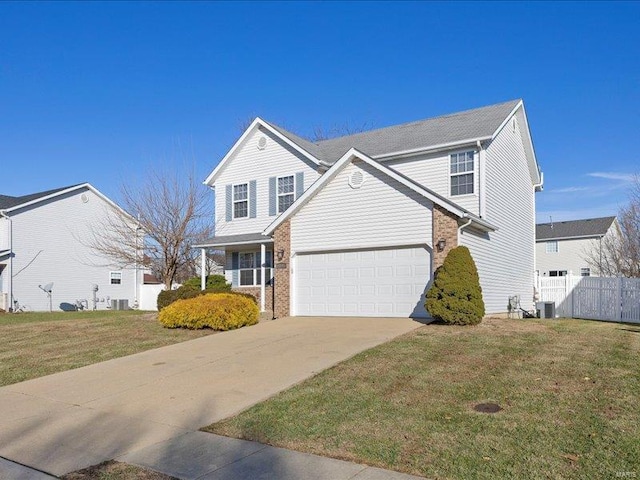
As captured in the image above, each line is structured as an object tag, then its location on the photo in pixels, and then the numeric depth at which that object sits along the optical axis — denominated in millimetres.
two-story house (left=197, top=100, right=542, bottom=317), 15750
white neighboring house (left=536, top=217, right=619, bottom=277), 39938
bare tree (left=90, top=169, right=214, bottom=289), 24750
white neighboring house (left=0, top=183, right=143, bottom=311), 27688
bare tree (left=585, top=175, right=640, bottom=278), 29469
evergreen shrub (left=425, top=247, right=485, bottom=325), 13531
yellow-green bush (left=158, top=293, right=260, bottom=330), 15078
